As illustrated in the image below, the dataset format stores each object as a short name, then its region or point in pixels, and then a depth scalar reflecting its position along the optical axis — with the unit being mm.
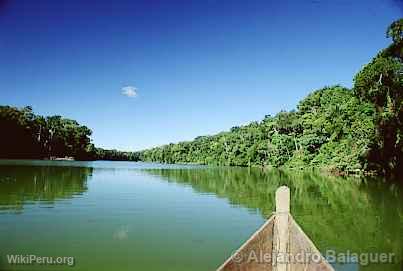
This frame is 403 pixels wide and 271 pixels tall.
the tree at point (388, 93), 19781
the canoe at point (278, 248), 2611
